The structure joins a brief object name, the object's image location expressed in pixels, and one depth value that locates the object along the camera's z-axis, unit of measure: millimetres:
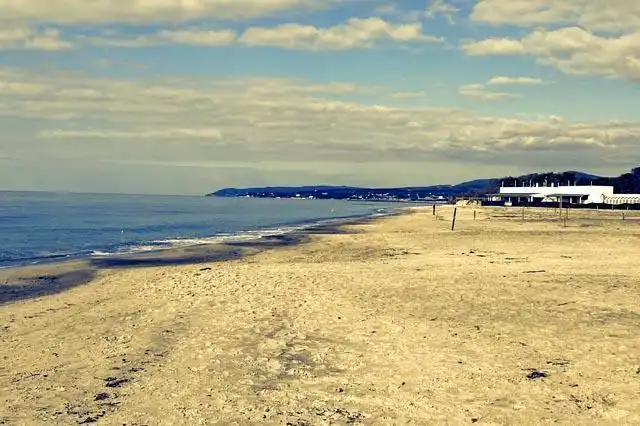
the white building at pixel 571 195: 120125
